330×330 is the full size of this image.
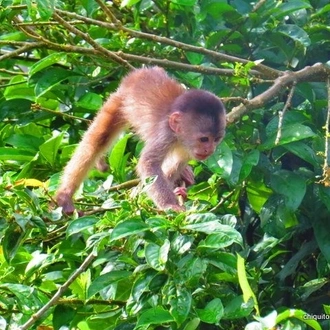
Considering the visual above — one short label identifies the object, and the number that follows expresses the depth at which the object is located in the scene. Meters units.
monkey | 9.21
